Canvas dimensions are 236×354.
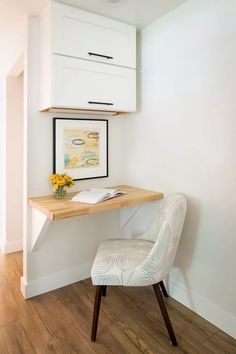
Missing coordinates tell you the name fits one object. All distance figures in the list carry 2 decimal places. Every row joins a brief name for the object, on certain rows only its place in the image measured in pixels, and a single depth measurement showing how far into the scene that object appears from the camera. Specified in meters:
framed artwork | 2.17
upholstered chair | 1.61
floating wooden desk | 1.70
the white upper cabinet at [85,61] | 1.82
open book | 1.90
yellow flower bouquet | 2.02
